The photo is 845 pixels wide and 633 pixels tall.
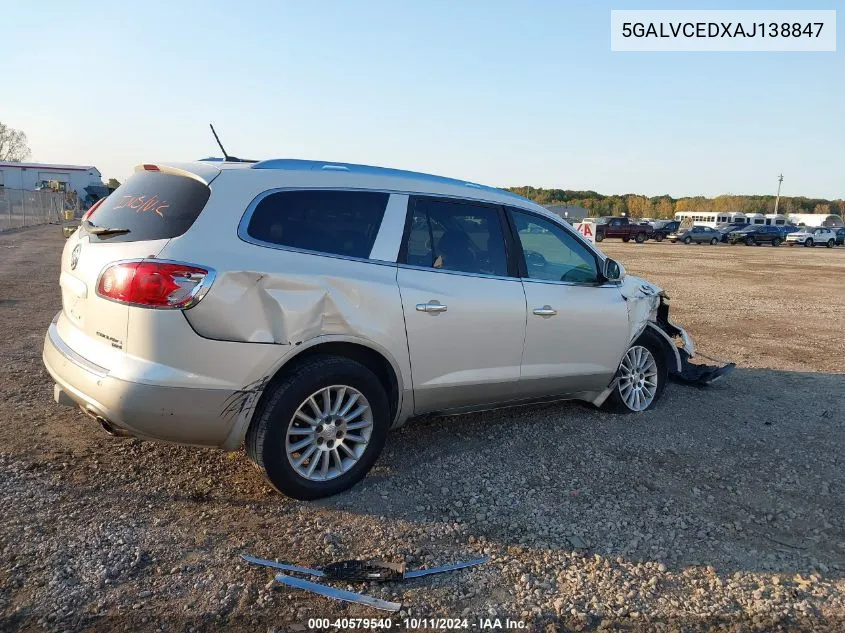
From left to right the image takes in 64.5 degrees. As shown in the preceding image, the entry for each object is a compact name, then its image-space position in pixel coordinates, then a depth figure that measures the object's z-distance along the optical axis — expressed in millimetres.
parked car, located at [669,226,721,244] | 49000
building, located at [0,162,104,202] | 67500
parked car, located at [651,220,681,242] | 49438
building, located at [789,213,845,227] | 76188
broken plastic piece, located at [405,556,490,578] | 3096
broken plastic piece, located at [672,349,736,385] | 6461
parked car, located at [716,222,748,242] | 50228
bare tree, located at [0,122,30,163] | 104500
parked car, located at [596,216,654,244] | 45906
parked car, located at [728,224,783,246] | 48469
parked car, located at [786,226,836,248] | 49094
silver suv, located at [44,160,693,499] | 3293
